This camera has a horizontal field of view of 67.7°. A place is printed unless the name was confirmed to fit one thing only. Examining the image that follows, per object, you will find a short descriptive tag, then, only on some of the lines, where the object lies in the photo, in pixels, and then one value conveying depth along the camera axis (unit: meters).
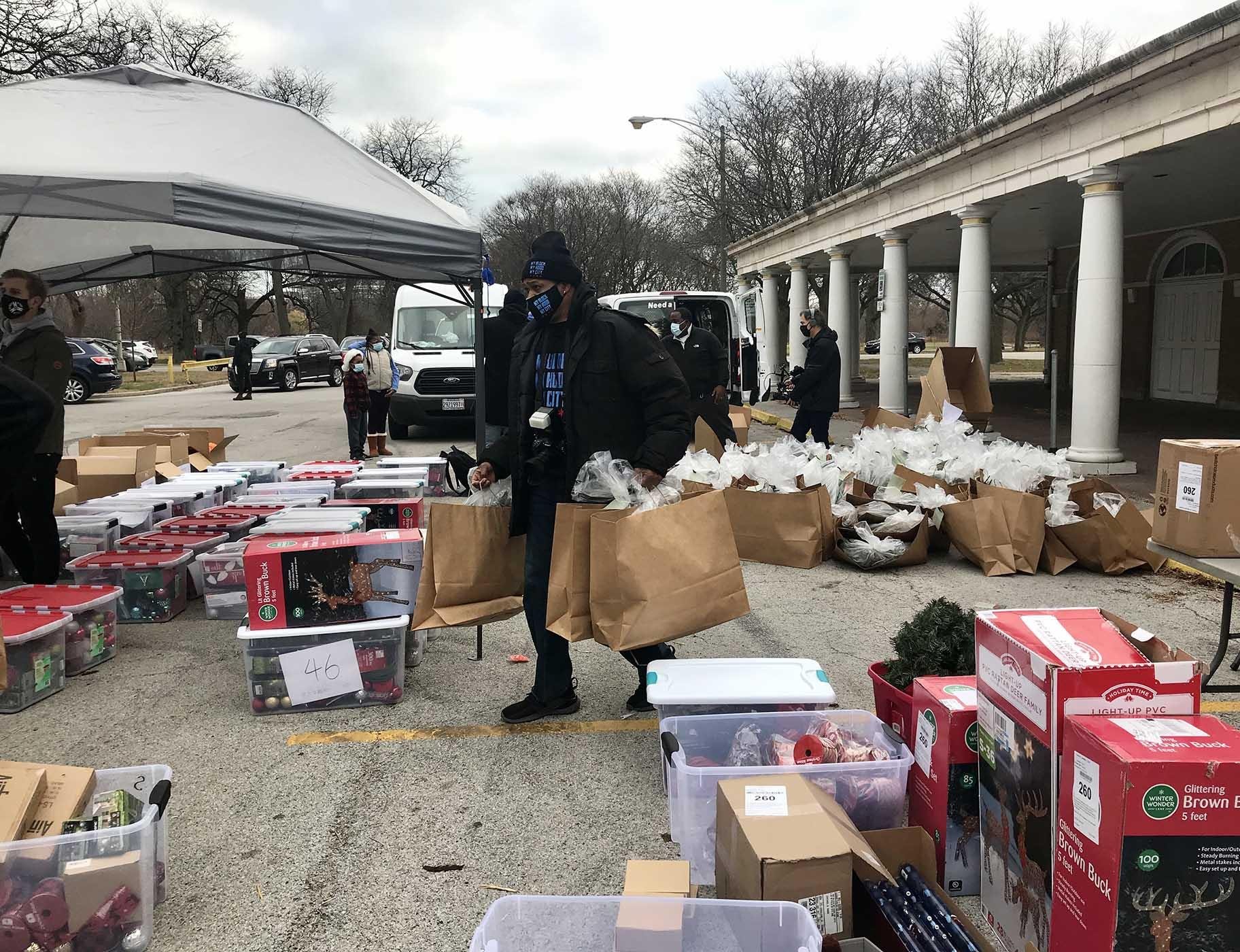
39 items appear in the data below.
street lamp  24.33
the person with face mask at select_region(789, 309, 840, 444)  10.50
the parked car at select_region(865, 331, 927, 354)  51.35
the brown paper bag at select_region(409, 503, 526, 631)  3.97
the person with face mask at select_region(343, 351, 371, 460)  12.33
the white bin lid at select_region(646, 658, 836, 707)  3.25
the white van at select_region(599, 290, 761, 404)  13.39
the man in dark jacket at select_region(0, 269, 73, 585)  5.44
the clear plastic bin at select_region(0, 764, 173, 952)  2.46
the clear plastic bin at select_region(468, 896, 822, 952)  2.16
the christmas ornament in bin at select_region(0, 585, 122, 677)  4.68
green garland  3.39
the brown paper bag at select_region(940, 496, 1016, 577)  6.54
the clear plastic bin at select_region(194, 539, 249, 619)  5.76
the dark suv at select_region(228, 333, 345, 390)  30.17
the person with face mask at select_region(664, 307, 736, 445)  10.48
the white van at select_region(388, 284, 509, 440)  14.50
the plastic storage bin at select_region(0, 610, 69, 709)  4.29
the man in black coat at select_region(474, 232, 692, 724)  3.82
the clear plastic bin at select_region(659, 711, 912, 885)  2.82
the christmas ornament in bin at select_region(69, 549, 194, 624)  5.64
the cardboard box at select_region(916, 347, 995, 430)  8.63
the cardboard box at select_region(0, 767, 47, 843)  2.65
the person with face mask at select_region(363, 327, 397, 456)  12.86
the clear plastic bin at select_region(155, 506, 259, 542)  6.34
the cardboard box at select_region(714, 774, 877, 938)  2.29
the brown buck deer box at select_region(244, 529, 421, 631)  4.19
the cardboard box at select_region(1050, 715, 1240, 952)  1.86
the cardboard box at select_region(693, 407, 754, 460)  9.98
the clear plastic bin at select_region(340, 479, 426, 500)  7.16
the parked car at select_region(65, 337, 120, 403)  25.33
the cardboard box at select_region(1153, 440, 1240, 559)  4.05
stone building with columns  9.31
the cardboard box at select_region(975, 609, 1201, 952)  2.15
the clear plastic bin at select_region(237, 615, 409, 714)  4.21
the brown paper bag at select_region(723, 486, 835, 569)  6.87
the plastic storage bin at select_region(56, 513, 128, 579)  6.19
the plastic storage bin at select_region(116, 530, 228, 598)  5.96
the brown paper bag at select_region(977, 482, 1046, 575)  6.50
